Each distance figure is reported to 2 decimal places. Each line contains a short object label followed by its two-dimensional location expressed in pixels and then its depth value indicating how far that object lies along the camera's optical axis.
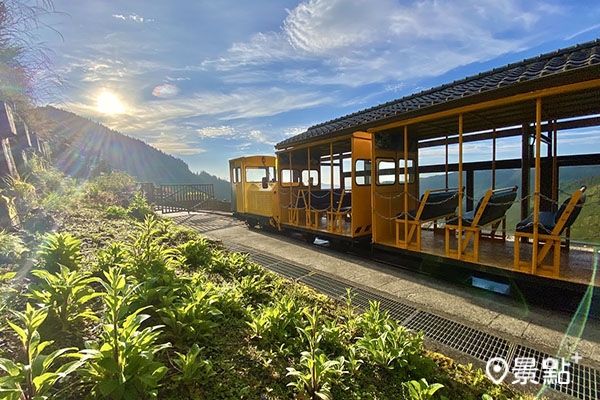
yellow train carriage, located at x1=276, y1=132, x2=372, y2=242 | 6.15
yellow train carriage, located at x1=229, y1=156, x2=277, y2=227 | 9.01
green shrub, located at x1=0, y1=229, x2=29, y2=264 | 2.69
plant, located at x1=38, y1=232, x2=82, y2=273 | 2.57
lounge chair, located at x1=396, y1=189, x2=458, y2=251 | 4.92
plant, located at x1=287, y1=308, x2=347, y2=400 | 1.58
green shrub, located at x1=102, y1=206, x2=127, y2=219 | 5.90
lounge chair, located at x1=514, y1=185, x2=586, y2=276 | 3.39
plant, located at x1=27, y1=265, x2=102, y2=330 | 1.79
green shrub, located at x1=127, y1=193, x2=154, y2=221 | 7.18
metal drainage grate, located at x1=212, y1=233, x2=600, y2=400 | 2.13
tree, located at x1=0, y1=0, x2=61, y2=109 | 3.71
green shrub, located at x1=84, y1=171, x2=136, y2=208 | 7.69
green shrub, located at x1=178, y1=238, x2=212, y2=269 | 3.59
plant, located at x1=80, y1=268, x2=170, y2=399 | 1.28
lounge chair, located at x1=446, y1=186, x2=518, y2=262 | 4.20
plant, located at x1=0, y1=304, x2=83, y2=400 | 1.08
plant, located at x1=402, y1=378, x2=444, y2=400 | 1.58
